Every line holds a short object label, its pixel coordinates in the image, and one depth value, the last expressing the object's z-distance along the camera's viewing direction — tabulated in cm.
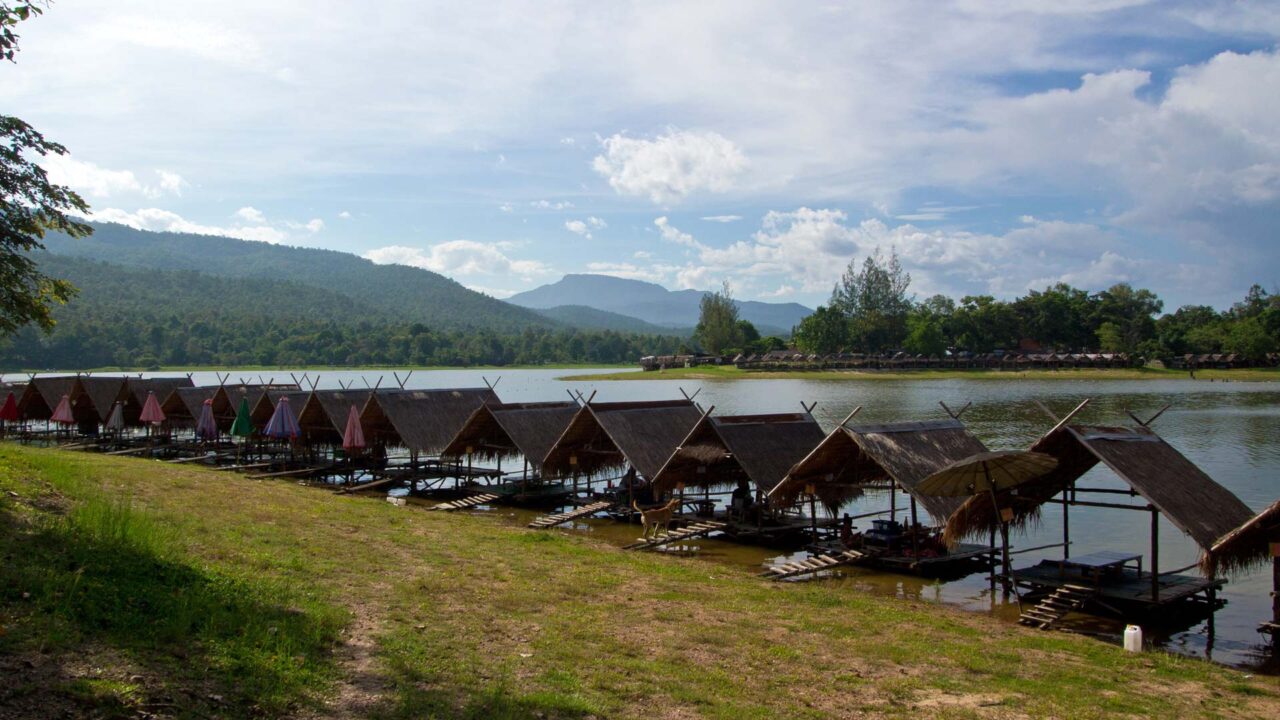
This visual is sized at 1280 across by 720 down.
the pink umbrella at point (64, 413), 3145
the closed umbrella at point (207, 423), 2875
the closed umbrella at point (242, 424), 2661
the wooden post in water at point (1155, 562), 1205
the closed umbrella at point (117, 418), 2984
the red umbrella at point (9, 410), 3117
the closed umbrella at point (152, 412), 2867
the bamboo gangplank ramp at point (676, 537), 1678
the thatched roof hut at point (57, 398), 3300
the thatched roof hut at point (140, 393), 3212
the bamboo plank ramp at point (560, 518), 1870
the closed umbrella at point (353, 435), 2395
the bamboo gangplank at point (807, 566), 1468
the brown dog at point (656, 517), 1764
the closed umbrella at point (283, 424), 2503
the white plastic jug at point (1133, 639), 1031
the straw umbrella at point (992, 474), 1258
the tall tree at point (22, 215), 866
